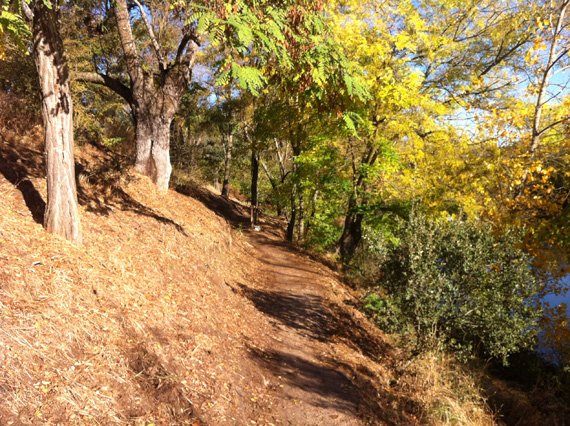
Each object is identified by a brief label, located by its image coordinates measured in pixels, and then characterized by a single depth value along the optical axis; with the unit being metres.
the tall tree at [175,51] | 3.76
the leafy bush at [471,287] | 7.02
